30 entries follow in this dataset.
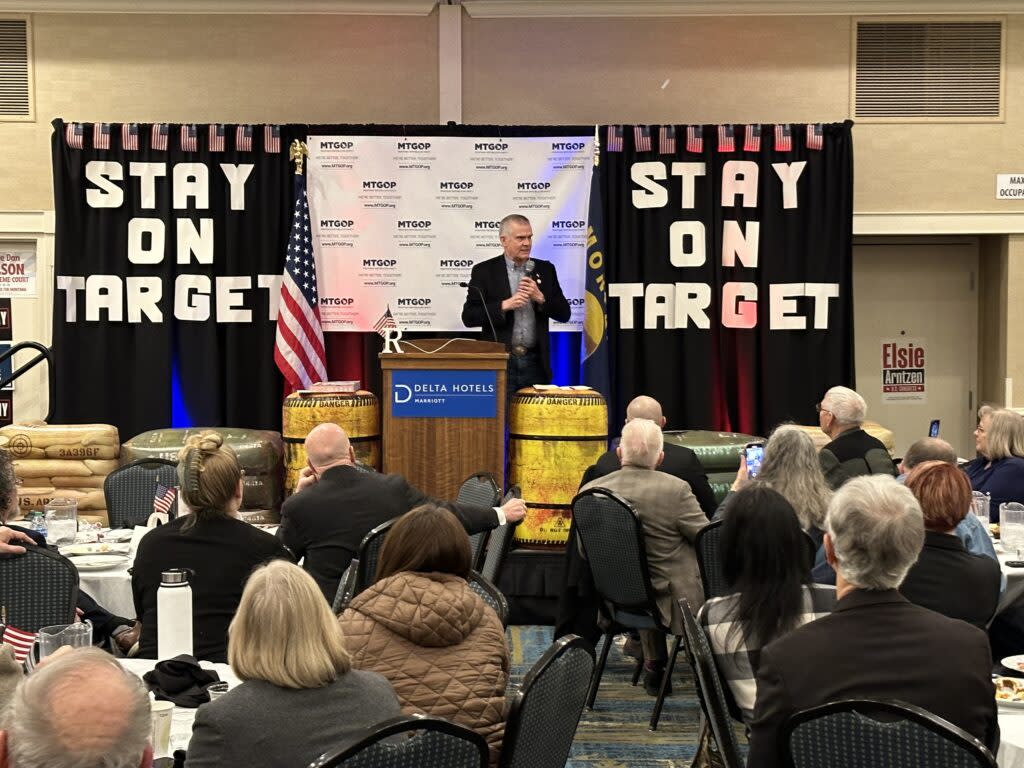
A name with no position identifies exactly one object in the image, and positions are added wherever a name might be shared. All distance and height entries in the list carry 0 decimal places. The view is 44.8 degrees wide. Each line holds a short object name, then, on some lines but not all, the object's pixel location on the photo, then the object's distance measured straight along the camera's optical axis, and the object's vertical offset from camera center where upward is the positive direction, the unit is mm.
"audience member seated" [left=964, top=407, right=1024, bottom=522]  5758 -558
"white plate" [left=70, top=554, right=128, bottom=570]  4707 -836
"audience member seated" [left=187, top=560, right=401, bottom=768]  2221 -636
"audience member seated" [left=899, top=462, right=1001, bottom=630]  3361 -658
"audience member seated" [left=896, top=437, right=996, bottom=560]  5051 -467
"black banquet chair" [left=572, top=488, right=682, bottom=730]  5074 -899
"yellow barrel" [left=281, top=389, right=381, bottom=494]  7426 -469
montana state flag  8570 +200
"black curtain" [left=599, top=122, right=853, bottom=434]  8797 +485
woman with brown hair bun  3746 -643
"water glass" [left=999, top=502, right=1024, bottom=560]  5004 -768
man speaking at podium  7852 +212
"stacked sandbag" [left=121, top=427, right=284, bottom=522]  8070 -735
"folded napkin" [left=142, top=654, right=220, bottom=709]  2893 -800
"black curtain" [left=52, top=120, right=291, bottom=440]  8703 +459
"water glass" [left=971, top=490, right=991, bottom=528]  5184 -696
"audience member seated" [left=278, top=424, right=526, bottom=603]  4551 -638
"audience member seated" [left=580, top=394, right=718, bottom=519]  5805 -607
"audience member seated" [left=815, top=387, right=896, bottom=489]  5758 -500
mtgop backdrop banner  8656 +991
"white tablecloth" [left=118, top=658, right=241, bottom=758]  2667 -846
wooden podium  7012 -437
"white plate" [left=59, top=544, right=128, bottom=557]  4930 -826
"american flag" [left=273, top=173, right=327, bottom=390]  8461 +221
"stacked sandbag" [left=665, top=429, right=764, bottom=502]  8062 -740
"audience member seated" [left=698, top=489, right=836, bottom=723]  3412 -694
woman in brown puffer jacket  2682 -673
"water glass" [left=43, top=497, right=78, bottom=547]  5129 -742
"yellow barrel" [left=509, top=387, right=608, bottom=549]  7133 -636
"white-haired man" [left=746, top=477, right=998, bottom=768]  2447 -641
